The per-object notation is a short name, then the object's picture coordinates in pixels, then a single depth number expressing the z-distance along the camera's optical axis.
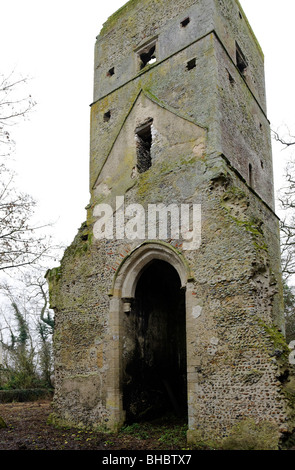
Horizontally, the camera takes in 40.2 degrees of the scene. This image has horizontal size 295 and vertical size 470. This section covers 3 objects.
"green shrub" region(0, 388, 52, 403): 16.88
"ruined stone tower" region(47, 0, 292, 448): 7.71
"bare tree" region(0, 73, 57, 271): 10.80
